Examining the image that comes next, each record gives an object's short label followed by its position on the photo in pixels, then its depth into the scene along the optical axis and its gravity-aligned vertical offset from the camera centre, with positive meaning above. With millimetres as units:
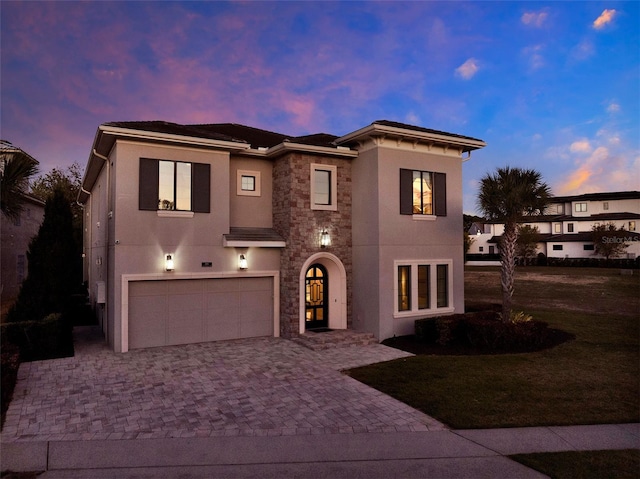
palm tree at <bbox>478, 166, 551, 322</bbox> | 12477 +1704
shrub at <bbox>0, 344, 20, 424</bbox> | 7286 -2372
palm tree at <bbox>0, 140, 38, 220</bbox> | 9312 +2007
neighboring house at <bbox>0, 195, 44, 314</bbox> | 20234 +272
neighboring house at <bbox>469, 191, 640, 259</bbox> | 46688 +4066
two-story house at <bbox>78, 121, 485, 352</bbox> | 11547 +726
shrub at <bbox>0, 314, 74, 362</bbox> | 10539 -2309
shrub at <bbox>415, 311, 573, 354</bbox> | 11531 -2561
